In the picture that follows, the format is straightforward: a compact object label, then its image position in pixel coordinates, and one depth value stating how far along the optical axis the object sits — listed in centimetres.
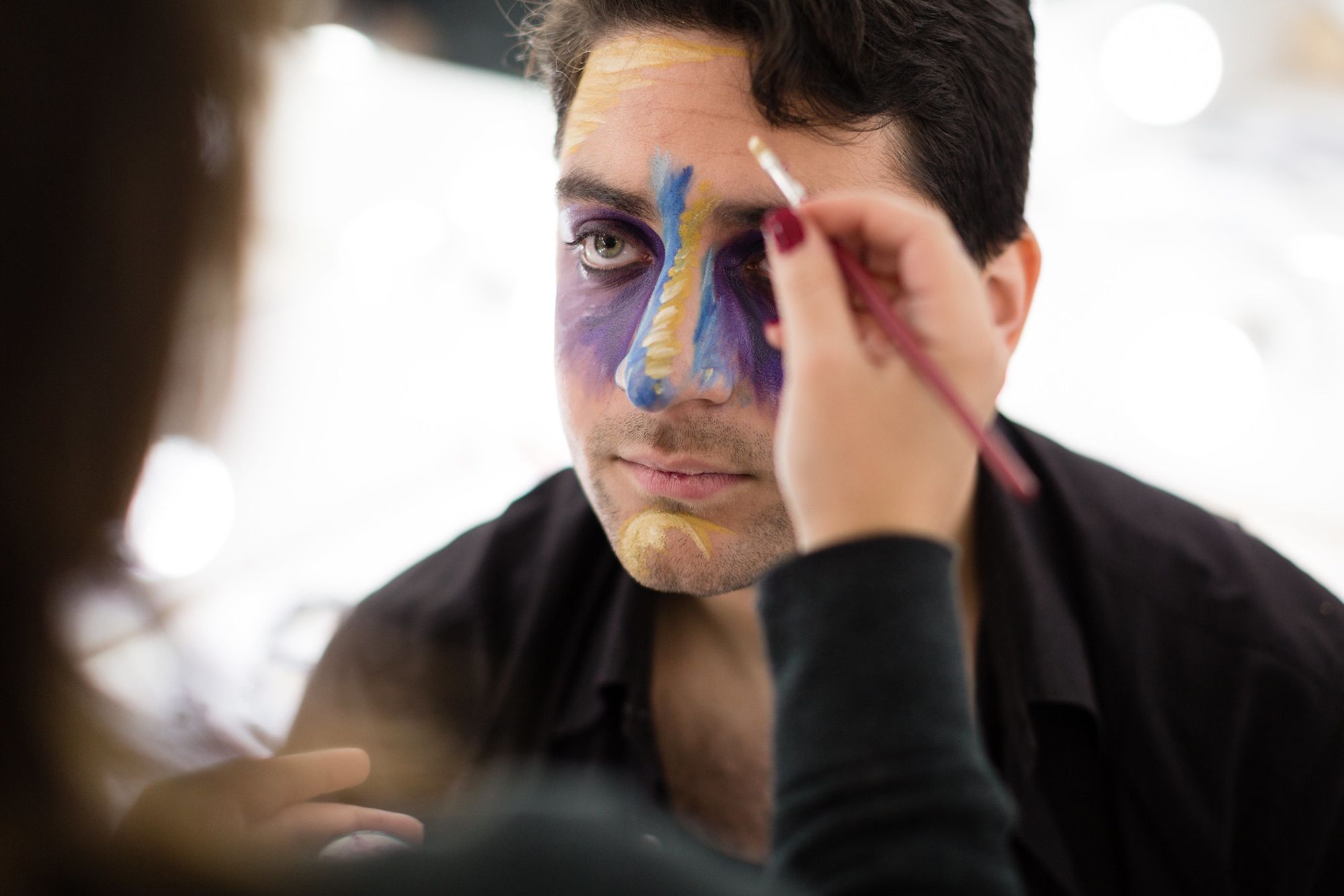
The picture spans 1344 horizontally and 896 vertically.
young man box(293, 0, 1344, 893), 86
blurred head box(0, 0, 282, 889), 72
